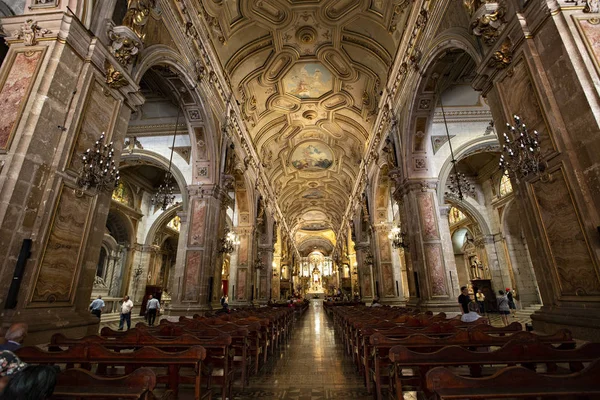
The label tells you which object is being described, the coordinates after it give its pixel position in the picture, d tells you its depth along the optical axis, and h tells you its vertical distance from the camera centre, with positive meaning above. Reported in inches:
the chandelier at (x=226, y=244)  391.2 +73.3
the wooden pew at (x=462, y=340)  109.0 -16.2
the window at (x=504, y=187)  550.3 +197.6
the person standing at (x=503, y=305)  512.7 -15.4
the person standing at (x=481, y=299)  604.7 -5.9
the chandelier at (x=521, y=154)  147.5 +71.7
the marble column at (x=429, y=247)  329.4 +55.8
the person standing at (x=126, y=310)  374.6 -12.4
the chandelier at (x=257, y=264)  626.9 +71.5
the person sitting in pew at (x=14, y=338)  86.7 -10.4
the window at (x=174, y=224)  774.5 +193.0
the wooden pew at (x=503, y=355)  84.0 -16.5
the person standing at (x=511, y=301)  544.7 -9.6
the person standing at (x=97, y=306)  351.6 -6.7
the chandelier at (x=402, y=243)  381.5 +68.7
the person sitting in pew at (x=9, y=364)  64.3 -13.5
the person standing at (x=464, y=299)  255.6 -2.4
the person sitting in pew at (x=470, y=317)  188.4 -12.9
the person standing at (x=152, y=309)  415.5 -12.8
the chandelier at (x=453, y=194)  573.4 +199.7
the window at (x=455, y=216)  733.9 +195.9
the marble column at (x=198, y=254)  337.4 +53.3
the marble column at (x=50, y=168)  129.7 +60.1
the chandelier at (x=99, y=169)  160.0 +71.9
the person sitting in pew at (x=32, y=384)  55.7 -15.3
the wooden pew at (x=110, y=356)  95.2 -17.4
